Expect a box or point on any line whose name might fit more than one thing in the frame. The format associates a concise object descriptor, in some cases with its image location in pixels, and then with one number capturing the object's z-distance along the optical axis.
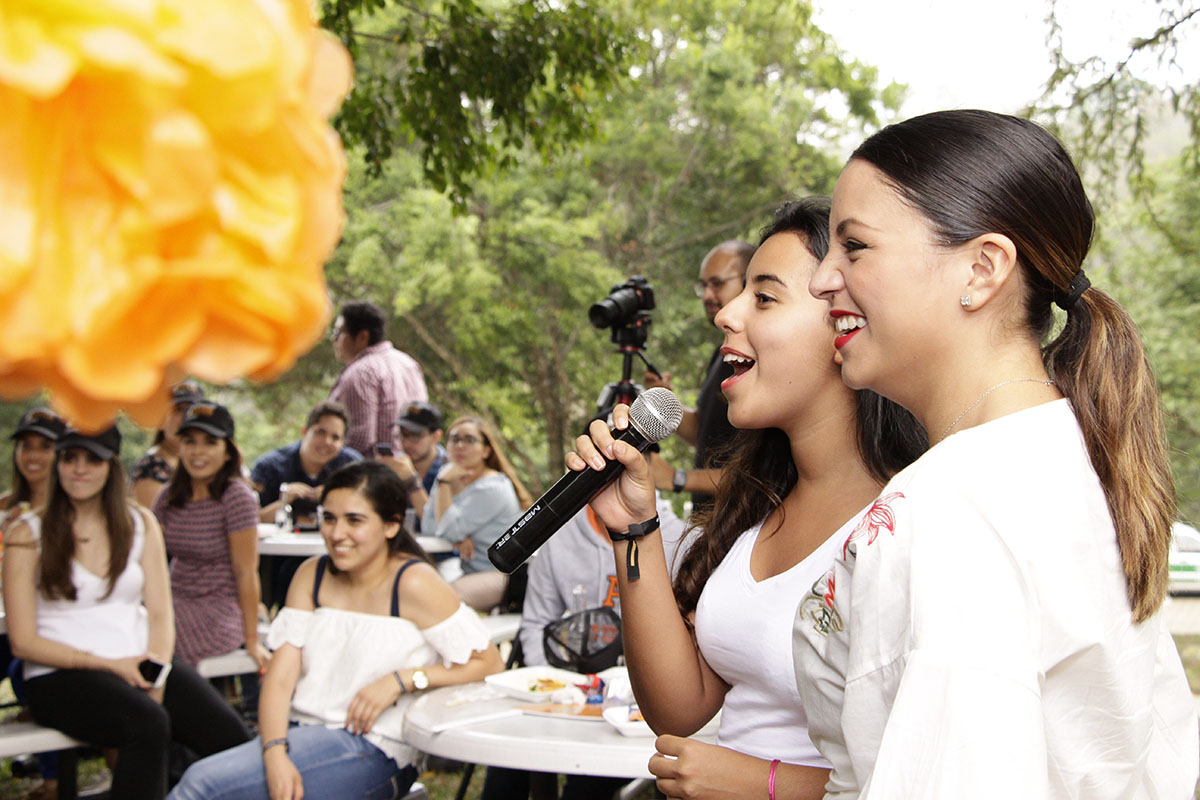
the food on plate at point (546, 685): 3.26
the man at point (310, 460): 6.55
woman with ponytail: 1.03
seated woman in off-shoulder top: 3.31
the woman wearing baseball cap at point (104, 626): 4.02
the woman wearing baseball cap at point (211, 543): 5.07
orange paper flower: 0.36
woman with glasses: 5.99
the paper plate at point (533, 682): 3.18
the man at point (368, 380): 7.00
